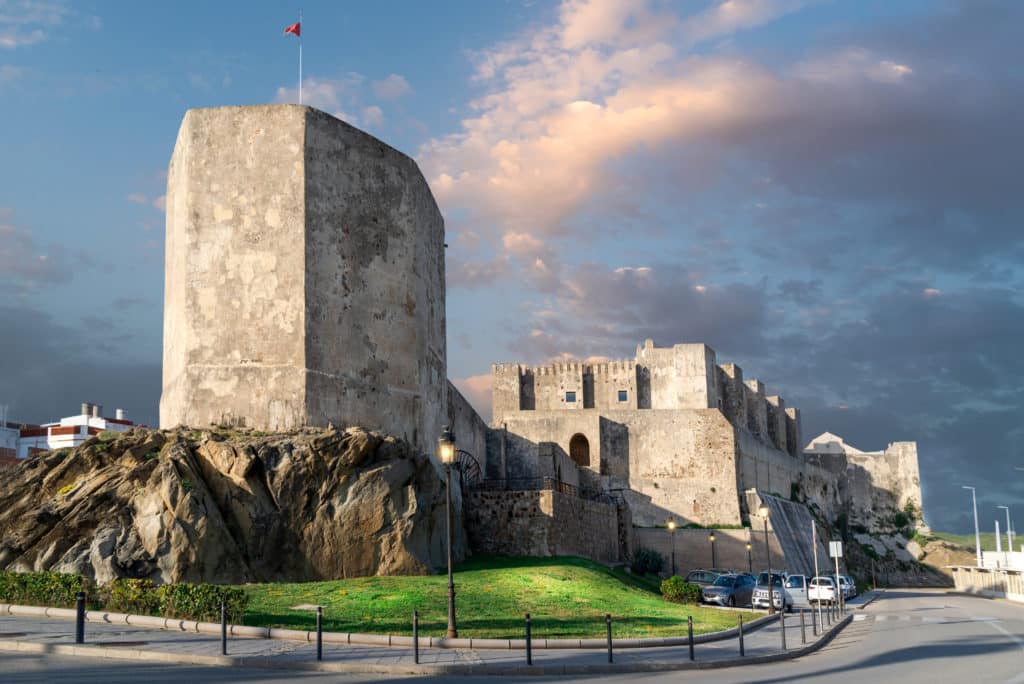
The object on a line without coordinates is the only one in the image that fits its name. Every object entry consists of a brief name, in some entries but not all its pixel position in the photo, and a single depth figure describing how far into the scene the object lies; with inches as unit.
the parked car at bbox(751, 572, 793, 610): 1213.1
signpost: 1059.1
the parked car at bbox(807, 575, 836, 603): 1368.2
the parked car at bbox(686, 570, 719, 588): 1272.1
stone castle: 1066.7
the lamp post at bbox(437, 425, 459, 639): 687.7
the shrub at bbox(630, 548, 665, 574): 1653.5
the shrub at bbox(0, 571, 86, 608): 695.1
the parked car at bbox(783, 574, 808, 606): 1334.0
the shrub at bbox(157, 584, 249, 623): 649.0
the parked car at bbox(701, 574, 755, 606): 1170.6
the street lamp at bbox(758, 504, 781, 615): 951.6
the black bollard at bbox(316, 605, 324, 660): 529.8
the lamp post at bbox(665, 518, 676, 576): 1937.0
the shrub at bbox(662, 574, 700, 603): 1095.6
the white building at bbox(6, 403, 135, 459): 2495.1
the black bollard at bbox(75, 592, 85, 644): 540.7
